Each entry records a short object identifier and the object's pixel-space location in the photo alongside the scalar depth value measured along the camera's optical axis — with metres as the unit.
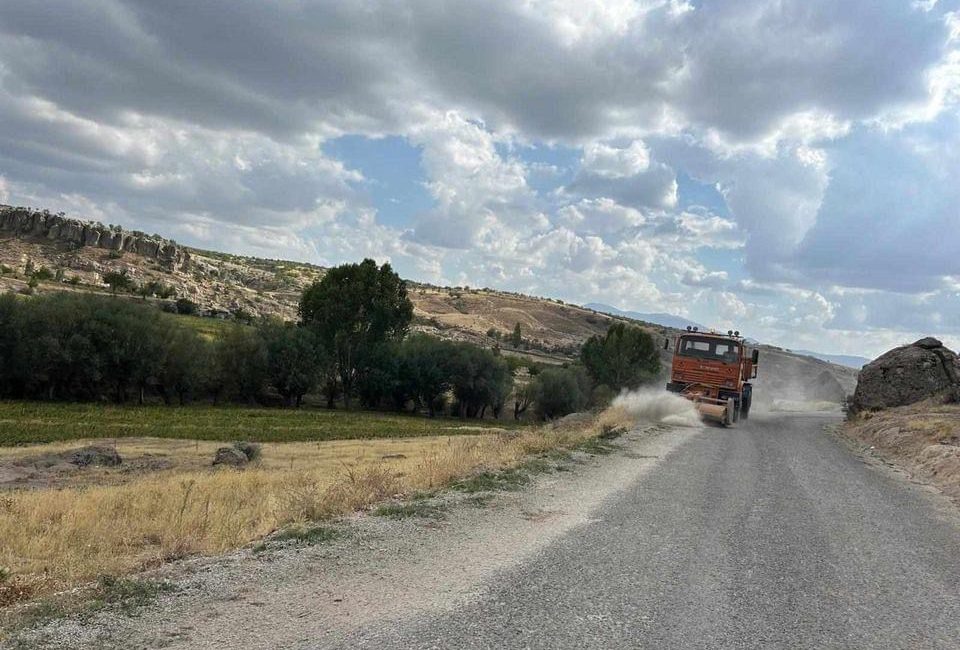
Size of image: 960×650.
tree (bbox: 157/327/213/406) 59.62
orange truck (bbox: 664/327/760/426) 28.61
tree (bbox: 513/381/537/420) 73.00
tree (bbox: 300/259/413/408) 66.69
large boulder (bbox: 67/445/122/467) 25.98
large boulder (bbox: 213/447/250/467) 28.00
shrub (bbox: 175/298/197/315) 110.81
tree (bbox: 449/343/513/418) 70.94
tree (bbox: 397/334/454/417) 69.88
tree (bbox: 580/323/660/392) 74.38
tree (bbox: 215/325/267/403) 65.25
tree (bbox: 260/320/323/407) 65.69
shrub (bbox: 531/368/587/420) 70.69
